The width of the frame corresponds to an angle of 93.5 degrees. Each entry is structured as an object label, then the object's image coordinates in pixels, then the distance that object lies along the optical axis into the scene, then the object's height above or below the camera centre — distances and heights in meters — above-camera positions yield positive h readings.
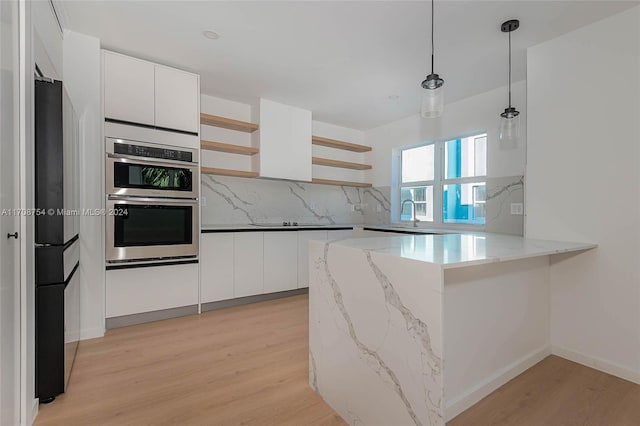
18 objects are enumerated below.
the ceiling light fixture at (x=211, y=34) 2.29 +1.36
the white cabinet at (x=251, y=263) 3.10 -0.58
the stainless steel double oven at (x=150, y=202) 2.54 +0.08
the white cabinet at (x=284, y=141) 3.65 +0.88
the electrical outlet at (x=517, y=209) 2.96 +0.03
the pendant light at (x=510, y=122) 2.09 +0.63
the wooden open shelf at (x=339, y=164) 4.29 +0.72
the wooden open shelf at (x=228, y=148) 3.38 +0.74
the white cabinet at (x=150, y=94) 2.56 +1.07
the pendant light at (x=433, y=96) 1.64 +0.65
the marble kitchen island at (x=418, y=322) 1.17 -0.55
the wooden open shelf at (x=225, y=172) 3.35 +0.45
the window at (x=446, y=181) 3.49 +0.40
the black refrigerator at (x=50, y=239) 1.53 -0.15
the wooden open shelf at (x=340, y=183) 4.28 +0.43
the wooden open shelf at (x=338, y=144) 4.27 +1.01
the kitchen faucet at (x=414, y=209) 3.98 +0.03
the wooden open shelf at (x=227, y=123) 3.34 +1.03
